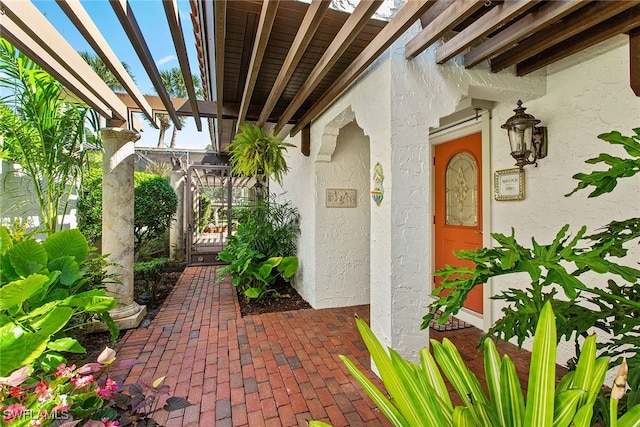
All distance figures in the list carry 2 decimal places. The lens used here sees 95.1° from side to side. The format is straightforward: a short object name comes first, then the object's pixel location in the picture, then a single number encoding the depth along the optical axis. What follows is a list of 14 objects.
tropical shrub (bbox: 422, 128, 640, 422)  1.11
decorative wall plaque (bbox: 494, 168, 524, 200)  2.67
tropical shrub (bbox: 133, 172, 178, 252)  5.53
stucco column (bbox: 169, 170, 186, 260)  7.04
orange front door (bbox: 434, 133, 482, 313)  3.26
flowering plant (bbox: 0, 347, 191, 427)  1.14
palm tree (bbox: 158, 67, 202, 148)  16.16
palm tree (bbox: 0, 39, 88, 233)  2.53
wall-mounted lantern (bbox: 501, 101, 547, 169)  2.42
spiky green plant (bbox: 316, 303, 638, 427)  0.83
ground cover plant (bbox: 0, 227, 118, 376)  1.38
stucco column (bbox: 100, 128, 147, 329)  3.25
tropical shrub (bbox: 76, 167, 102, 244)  5.16
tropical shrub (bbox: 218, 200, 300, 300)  4.00
